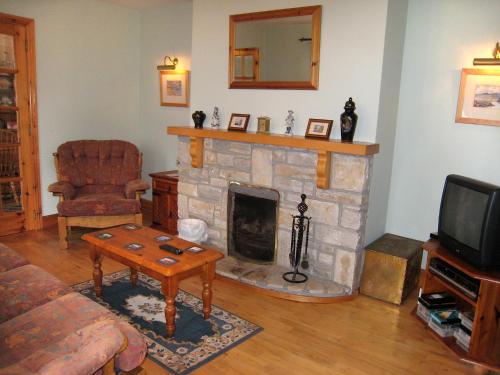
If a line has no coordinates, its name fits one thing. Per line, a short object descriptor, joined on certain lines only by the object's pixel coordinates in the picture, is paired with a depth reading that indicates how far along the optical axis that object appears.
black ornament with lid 3.11
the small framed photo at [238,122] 3.74
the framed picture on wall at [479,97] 3.10
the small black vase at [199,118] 4.00
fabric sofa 1.37
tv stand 2.46
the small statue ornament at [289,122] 3.47
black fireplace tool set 3.28
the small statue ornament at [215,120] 3.96
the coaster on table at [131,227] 3.31
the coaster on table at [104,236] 3.04
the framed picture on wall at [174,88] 4.91
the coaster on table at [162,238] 3.06
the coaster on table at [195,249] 2.88
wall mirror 3.34
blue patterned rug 2.49
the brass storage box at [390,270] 3.23
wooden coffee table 2.60
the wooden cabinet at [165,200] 4.61
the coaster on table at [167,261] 2.63
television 2.48
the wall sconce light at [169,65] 4.90
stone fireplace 3.21
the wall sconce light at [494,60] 2.96
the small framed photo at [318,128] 3.27
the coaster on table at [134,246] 2.87
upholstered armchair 4.12
